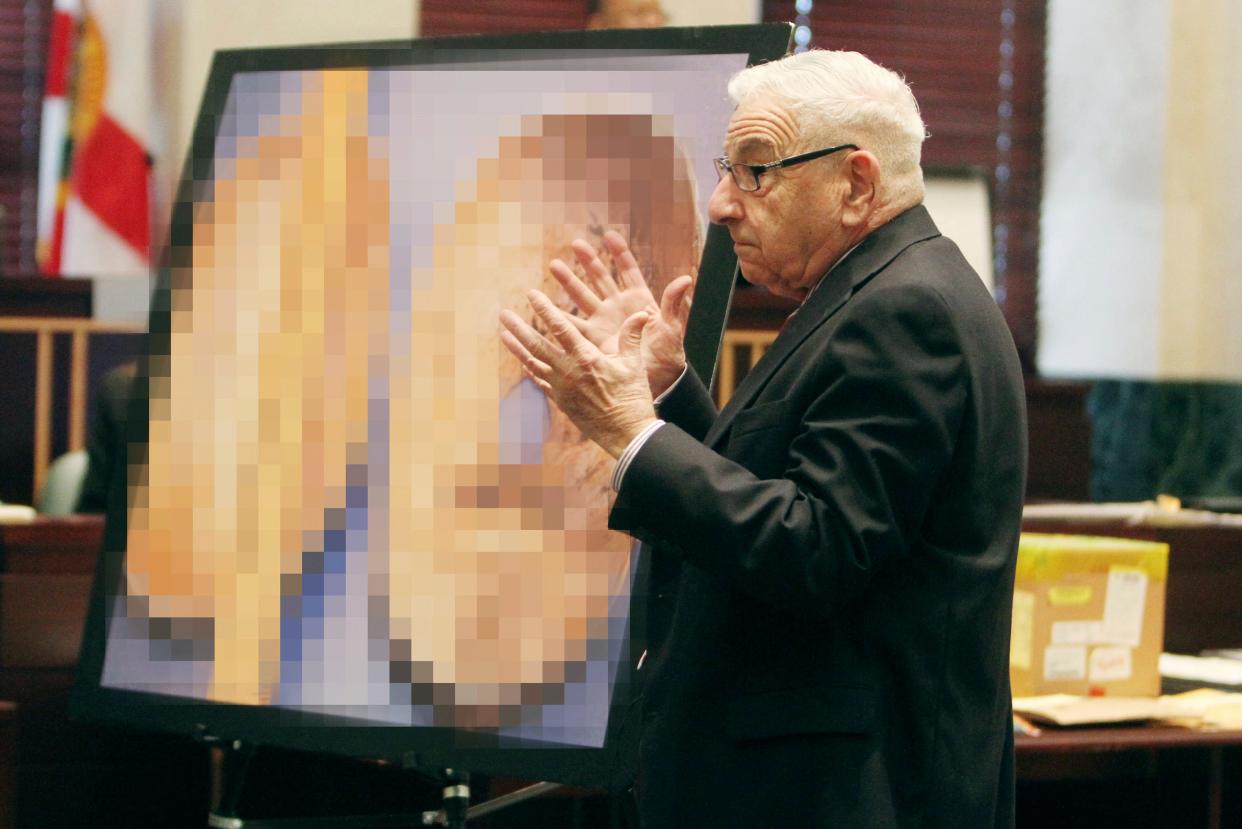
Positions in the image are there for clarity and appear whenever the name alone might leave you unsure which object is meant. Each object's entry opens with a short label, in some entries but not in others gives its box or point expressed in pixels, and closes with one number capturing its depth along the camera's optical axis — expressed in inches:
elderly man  135.9
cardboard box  176.3
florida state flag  315.6
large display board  149.2
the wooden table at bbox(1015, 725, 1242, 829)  168.9
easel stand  150.7
